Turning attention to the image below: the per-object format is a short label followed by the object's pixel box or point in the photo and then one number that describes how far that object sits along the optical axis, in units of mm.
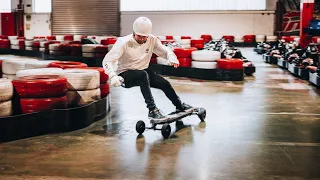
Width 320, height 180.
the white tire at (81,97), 4668
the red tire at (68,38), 19016
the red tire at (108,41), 14116
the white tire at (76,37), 19028
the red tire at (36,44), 15270
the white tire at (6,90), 3988
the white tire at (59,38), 19125
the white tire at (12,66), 5938
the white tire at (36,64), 5936
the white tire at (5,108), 3957
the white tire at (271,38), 18734
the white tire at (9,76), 6008
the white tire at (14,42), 16477
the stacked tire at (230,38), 19328
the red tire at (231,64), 8734
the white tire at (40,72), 4750
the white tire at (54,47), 12891
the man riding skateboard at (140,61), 4207
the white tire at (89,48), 11969
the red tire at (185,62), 9423
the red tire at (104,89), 5277
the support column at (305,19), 11961
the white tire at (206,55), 9016
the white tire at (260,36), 19266
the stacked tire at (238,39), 19547
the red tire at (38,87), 4164
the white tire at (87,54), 11960
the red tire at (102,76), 5223
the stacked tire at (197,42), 14805
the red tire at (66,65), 5638
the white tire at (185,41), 14898
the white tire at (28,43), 15633
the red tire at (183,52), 9422
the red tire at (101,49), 11805
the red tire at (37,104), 4168
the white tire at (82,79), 4652
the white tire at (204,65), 8984
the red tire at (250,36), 19406
